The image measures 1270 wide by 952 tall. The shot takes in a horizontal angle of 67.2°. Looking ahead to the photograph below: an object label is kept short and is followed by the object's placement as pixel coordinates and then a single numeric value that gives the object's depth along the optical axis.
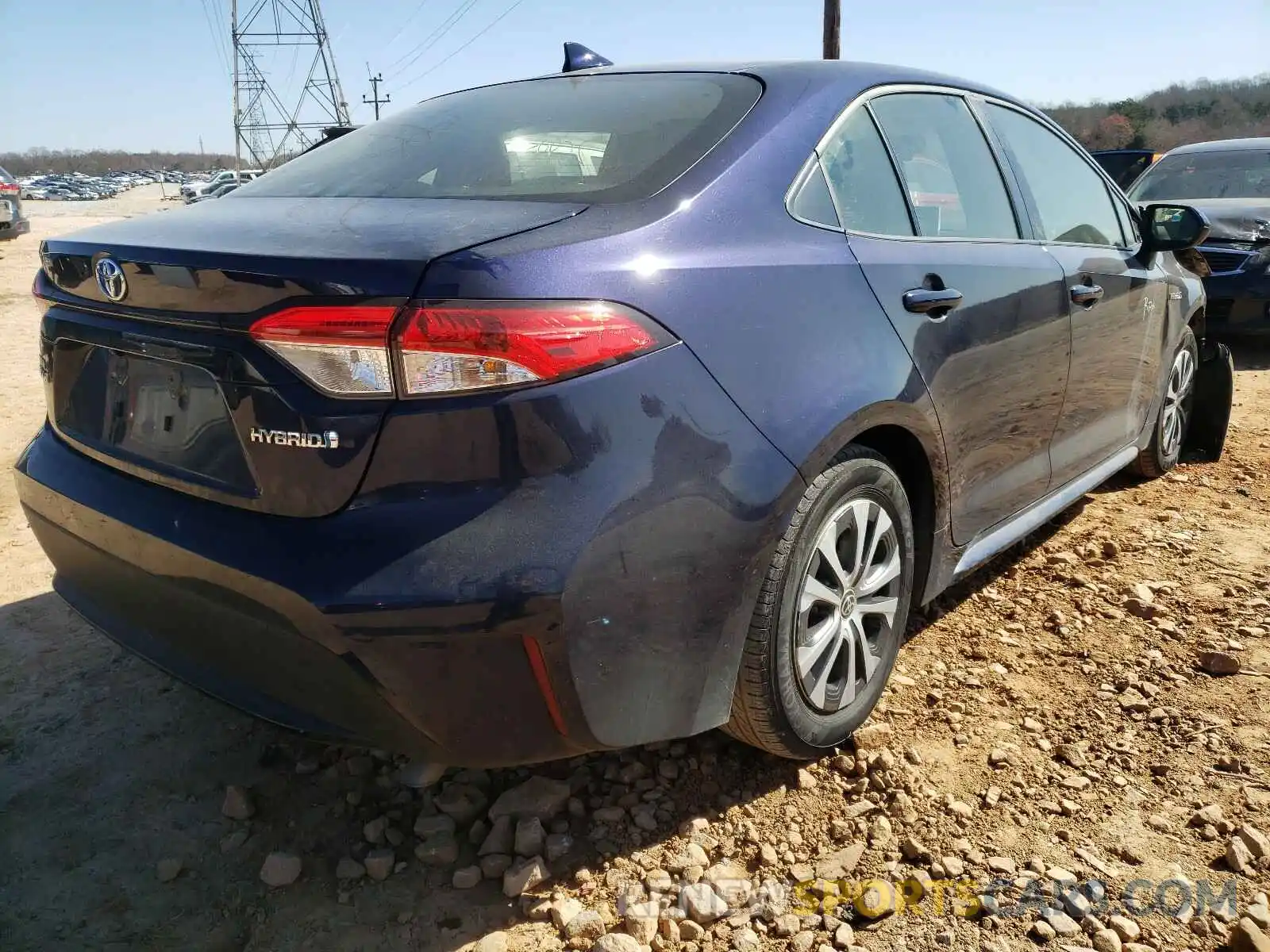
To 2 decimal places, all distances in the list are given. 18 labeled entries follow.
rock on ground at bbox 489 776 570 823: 2.15
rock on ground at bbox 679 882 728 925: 1.87
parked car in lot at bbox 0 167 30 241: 14.91
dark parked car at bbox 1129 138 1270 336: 7.02
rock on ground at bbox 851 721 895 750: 2.40
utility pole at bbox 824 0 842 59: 16.58
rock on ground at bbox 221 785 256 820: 2.17
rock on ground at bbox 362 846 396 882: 2.00
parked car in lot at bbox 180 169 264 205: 42.53
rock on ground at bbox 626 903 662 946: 1.83
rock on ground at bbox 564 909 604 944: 1.83
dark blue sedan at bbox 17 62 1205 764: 1.57
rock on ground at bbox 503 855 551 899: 1.95
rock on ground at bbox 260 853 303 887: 1.98
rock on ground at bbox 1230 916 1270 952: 1.75
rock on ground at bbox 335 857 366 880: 2.00
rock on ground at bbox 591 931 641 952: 1.79
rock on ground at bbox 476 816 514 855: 2.05
